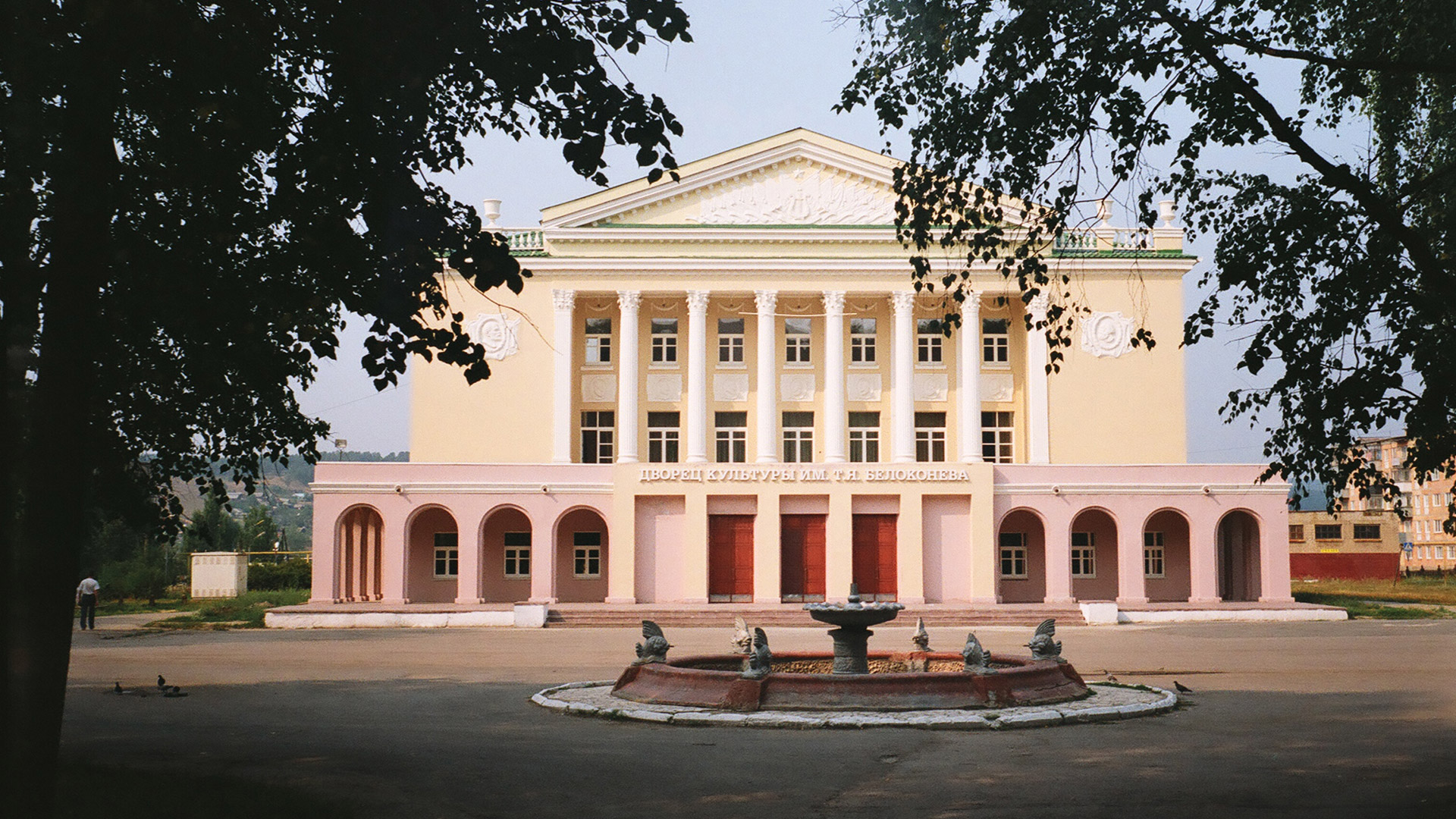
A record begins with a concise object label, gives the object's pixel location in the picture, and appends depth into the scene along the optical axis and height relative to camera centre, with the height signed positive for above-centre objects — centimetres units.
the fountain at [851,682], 1442 -184
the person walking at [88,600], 3350 -202
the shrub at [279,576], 5125 -215
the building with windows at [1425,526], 9806 -44
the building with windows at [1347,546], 6462 -139
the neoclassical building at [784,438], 3903 +267
